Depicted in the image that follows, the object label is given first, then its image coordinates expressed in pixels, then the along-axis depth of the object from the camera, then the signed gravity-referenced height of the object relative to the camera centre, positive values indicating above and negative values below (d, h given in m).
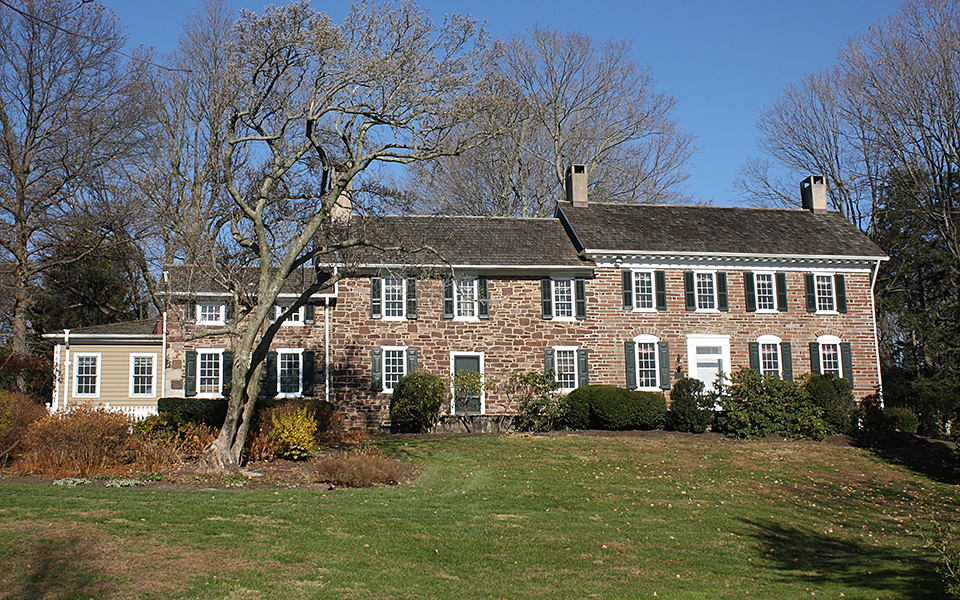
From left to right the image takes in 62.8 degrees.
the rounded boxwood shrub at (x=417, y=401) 20.83 -0.43
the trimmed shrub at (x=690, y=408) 21.56 -0.80
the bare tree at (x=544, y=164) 34.53 +9.57
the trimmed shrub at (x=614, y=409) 21.27 -0.76
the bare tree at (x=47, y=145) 24.33 +7.93
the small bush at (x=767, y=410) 21.61 -0.92
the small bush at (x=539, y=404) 21.73 -0.60
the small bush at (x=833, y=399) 22.28 -0.70
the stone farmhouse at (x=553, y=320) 23.12 +1.92
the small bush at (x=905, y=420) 24.28 -1.42
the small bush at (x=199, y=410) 20.52 -0.50
